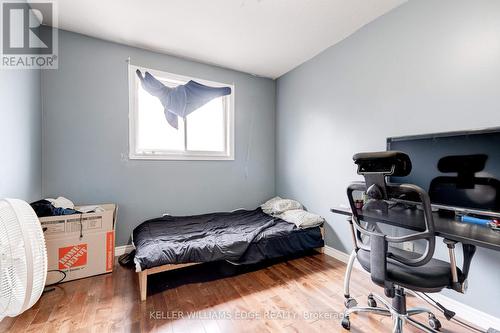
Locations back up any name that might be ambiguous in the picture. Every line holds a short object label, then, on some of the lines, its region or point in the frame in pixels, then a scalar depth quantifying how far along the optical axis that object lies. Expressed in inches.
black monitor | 51.5
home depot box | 73.0
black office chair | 41.4
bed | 70.8
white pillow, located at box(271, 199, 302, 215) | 114.0
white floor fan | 33.4
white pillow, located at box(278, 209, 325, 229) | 98.0
